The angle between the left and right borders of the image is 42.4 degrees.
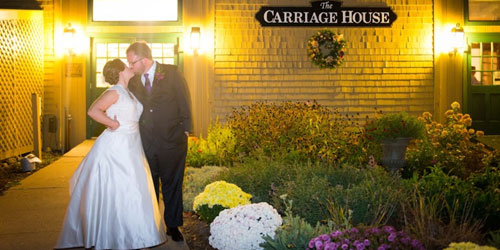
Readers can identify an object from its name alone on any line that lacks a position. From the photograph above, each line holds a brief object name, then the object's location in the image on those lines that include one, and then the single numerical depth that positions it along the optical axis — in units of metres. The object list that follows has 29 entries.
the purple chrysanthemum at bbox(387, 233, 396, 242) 4.40
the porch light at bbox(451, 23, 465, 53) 14.00
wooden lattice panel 11.49
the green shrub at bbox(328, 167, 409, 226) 5.88
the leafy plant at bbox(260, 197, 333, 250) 5.06
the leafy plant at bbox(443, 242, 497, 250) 4.32
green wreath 13.70
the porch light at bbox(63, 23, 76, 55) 13.53
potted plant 9.30
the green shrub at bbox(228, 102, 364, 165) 9.55
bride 5.74
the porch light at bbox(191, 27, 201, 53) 13.58
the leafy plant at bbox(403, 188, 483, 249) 4.89
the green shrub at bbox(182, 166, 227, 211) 7.62
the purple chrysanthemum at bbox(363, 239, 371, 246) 4.39
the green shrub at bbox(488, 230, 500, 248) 4.74
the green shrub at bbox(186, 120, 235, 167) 10.33
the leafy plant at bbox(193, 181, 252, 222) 6.54
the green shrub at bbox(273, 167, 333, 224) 6.09
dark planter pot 9.33
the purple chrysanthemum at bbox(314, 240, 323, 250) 4.45
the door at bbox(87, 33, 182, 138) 13.88
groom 6.10
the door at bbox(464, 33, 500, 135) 14.32
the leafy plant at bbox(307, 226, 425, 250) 4.40
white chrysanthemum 5.50
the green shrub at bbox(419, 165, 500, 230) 6.00
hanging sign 13.92
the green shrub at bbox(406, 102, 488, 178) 9.58
